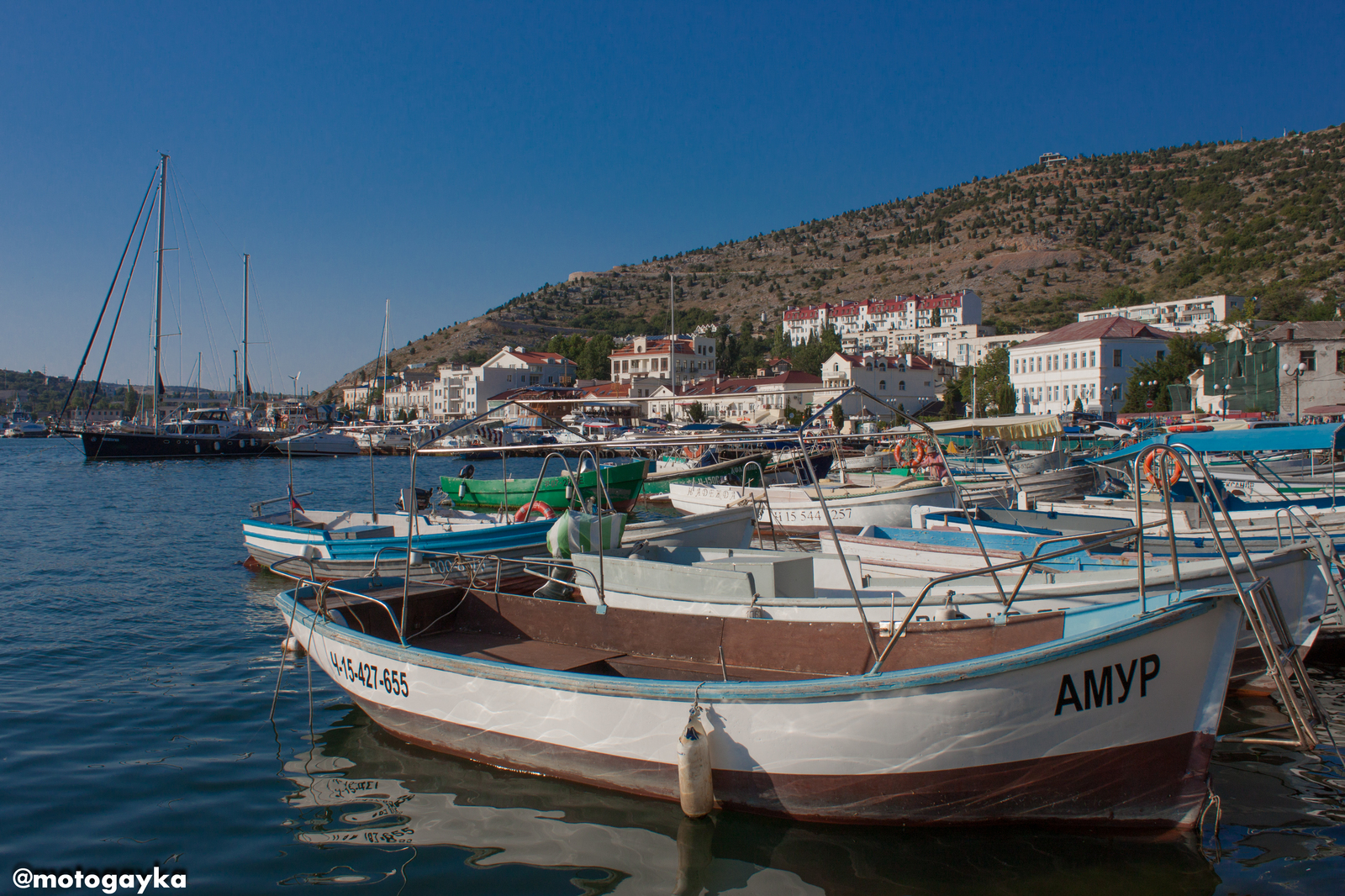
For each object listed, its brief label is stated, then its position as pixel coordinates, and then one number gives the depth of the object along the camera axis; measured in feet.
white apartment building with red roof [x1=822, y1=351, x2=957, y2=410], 252.42
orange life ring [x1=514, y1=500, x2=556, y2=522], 52.47
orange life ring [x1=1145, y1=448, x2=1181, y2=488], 54.13
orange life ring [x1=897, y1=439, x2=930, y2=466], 80.33
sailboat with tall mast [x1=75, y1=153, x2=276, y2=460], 181.57
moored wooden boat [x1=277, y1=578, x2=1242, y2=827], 17.07
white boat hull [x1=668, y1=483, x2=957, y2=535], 62.75
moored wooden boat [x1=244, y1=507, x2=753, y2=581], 45.52
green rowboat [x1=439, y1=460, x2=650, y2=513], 80.23
